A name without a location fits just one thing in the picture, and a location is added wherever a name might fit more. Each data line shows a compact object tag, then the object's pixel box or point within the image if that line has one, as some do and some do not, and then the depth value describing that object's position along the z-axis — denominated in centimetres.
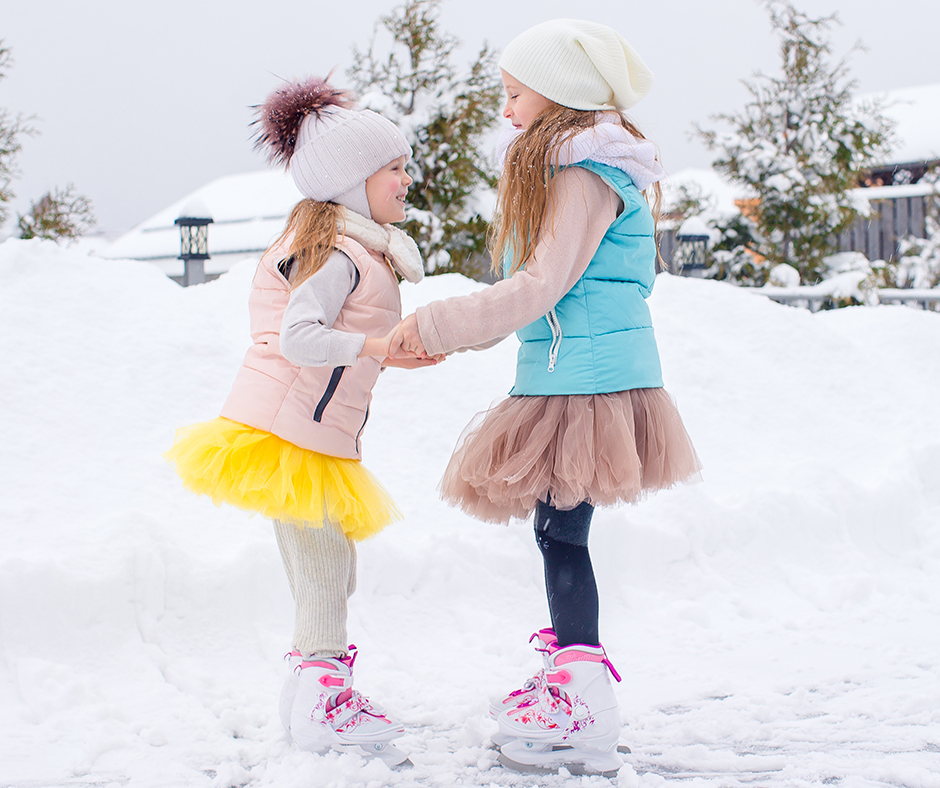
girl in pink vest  203
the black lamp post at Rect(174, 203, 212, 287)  1154
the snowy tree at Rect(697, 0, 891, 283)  1142
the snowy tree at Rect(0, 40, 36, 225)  1109
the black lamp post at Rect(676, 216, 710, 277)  1130
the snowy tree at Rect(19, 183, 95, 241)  1214
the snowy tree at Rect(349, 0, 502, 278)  922
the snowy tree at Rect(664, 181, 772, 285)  1195
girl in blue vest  196
